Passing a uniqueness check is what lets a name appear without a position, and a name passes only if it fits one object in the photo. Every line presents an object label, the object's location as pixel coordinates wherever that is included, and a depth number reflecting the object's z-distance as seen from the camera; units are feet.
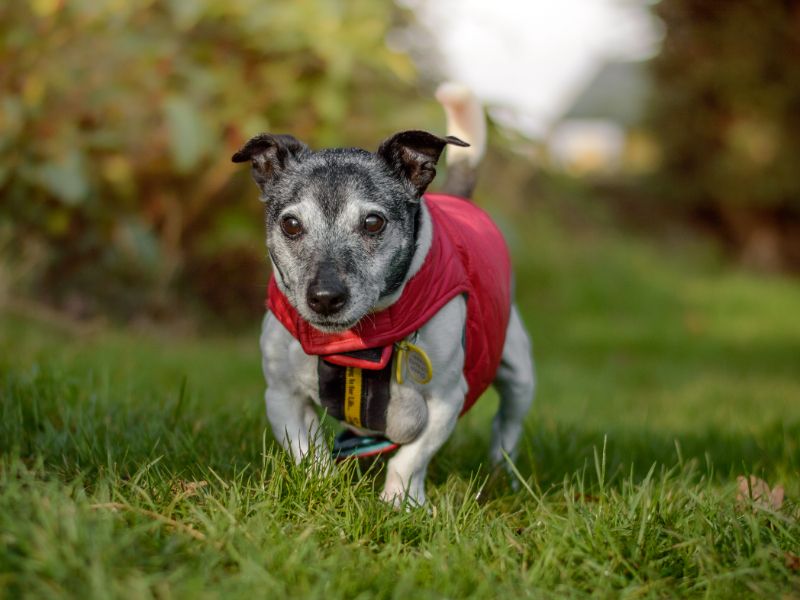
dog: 9.18
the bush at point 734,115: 48.60
